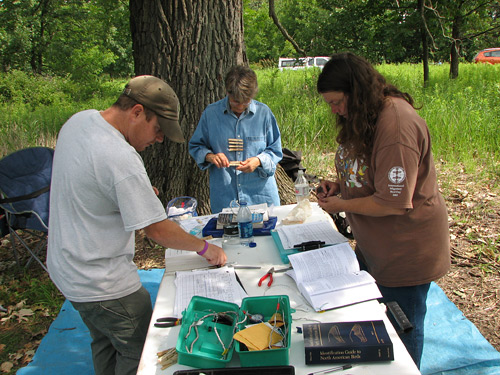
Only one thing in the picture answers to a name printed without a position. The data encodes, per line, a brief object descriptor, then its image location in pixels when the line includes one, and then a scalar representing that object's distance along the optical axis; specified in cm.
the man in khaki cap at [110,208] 157
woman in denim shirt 311
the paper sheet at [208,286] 184
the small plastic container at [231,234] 247
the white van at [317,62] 1693
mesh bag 283
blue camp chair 374
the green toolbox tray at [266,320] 135
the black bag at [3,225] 384
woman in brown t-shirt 171
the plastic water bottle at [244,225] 242
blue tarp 256
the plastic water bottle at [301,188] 283
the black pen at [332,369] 137
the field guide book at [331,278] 174
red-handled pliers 195
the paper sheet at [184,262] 217
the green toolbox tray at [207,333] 139
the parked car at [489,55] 1775
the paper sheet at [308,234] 224
